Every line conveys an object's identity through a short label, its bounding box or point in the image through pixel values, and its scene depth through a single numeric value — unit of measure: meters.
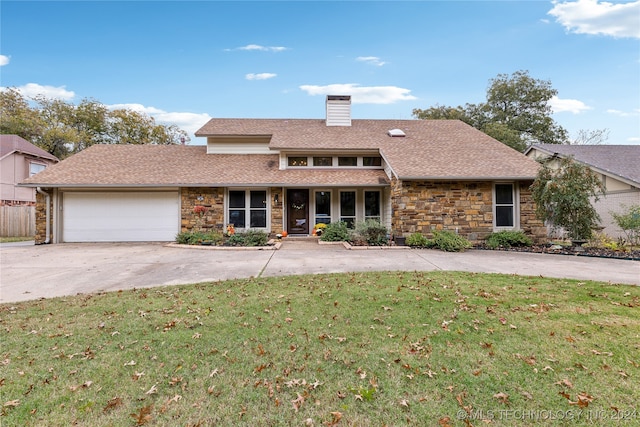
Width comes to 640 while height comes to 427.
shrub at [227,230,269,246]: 11.28
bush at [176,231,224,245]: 11.71
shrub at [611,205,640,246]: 9.85
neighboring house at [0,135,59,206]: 19.92
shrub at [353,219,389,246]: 11.16
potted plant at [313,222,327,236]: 13.23
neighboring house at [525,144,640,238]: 12.66
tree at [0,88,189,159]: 25.83
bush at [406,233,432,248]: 10.56
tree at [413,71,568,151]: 26.64
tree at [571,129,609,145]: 26.28
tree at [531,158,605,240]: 9.51
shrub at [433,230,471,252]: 9.98
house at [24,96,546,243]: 11.50
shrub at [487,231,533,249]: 10.75
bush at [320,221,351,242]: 11.98
